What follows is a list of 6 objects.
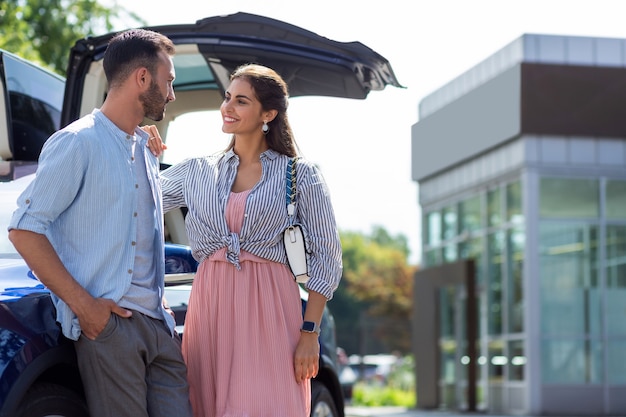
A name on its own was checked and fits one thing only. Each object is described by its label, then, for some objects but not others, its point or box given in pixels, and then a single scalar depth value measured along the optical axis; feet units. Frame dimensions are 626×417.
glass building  85.55
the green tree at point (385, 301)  220.33
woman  18.57
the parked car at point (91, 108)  16.51
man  15.84
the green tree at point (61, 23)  88.45
